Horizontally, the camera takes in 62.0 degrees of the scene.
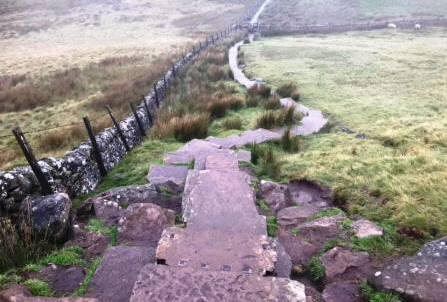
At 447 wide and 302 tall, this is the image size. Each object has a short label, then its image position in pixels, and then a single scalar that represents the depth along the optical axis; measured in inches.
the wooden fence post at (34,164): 190.2
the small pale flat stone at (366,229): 155.5
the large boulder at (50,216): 149.3
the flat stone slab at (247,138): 297.3
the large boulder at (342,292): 122.5
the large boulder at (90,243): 147.6
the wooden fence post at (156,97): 468.4
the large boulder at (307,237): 149.3
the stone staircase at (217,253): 109.6
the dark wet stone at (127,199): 177.9
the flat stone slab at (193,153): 243.4
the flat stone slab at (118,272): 120.0
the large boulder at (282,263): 134.2
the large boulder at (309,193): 201.5
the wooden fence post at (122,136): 301.7
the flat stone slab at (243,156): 248.8
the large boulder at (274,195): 191.6
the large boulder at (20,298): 108.6
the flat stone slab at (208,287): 107.8
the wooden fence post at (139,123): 339.0
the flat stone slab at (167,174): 219.2
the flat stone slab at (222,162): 216.7
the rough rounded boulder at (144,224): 156.1
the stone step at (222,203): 156.6
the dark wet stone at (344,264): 134.5
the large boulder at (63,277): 123.5
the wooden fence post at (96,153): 248.4
